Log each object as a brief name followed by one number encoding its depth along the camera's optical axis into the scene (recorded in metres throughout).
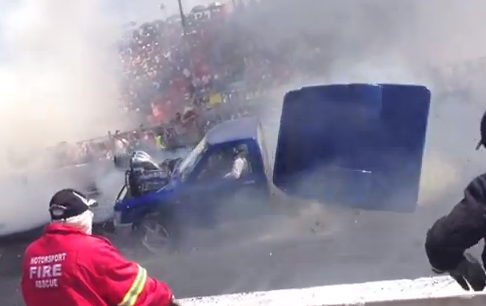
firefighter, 2.47
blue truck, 6.67
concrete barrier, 3.16
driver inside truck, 6.95
